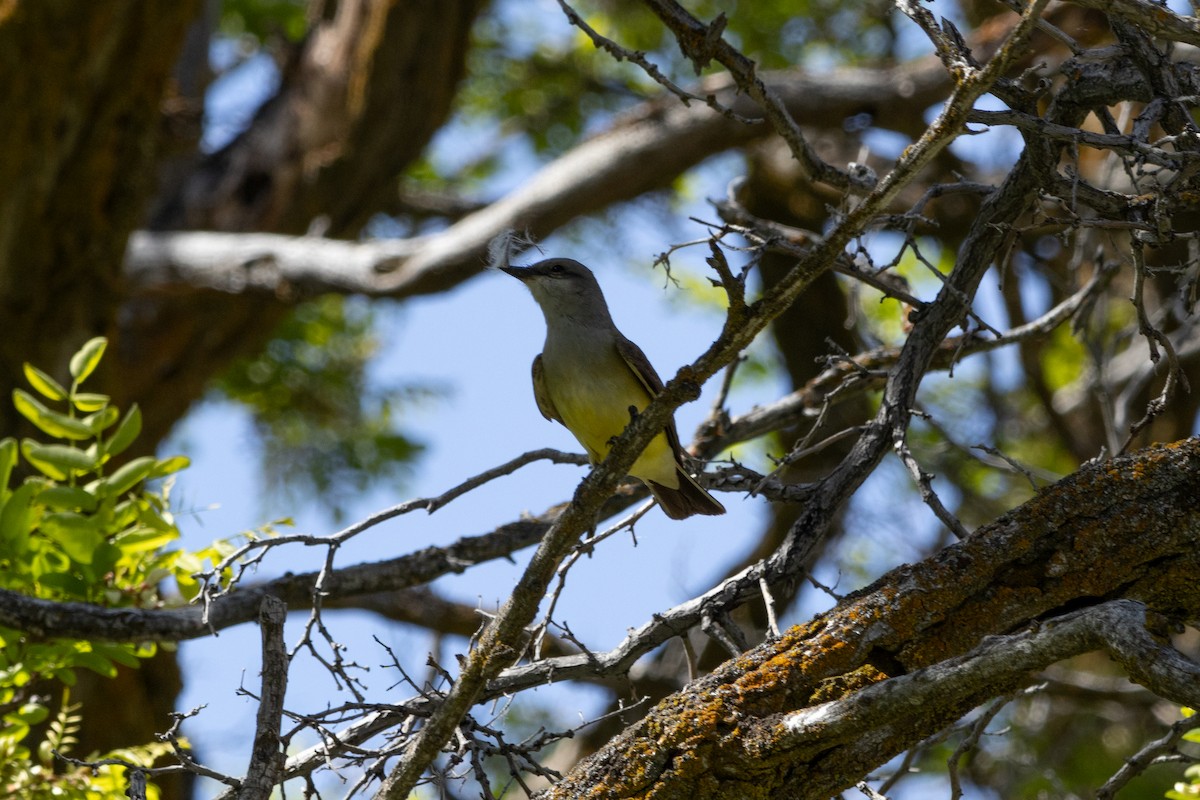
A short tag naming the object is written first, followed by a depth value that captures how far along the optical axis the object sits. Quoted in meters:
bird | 10.39
